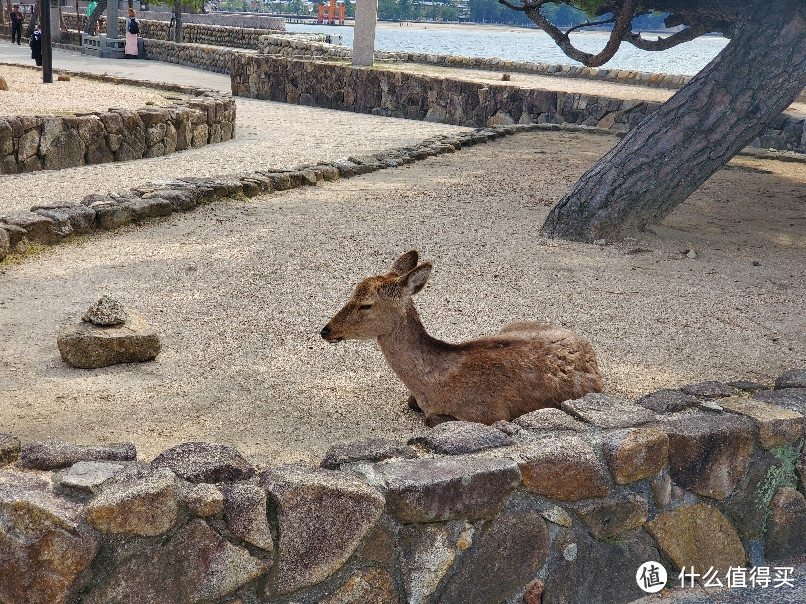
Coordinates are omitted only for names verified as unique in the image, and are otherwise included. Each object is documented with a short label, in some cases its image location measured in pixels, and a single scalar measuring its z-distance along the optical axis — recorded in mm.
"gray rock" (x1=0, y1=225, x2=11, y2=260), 7138
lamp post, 17775
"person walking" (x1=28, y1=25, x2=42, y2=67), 25630
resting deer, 4277
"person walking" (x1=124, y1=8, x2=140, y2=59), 31031
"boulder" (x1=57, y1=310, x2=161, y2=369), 5098
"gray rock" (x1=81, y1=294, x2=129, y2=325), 5254
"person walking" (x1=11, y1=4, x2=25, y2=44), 33531
